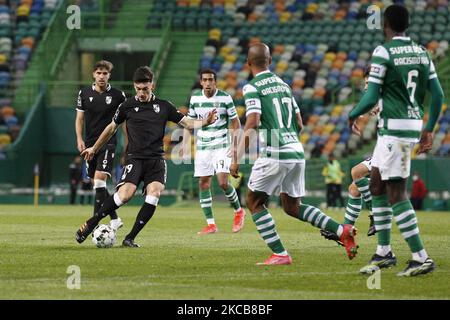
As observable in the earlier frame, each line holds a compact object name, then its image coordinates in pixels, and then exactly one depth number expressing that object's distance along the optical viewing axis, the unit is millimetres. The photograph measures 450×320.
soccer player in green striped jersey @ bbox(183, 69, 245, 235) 18500
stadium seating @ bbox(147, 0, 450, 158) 36781
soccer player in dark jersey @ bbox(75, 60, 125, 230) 16516
